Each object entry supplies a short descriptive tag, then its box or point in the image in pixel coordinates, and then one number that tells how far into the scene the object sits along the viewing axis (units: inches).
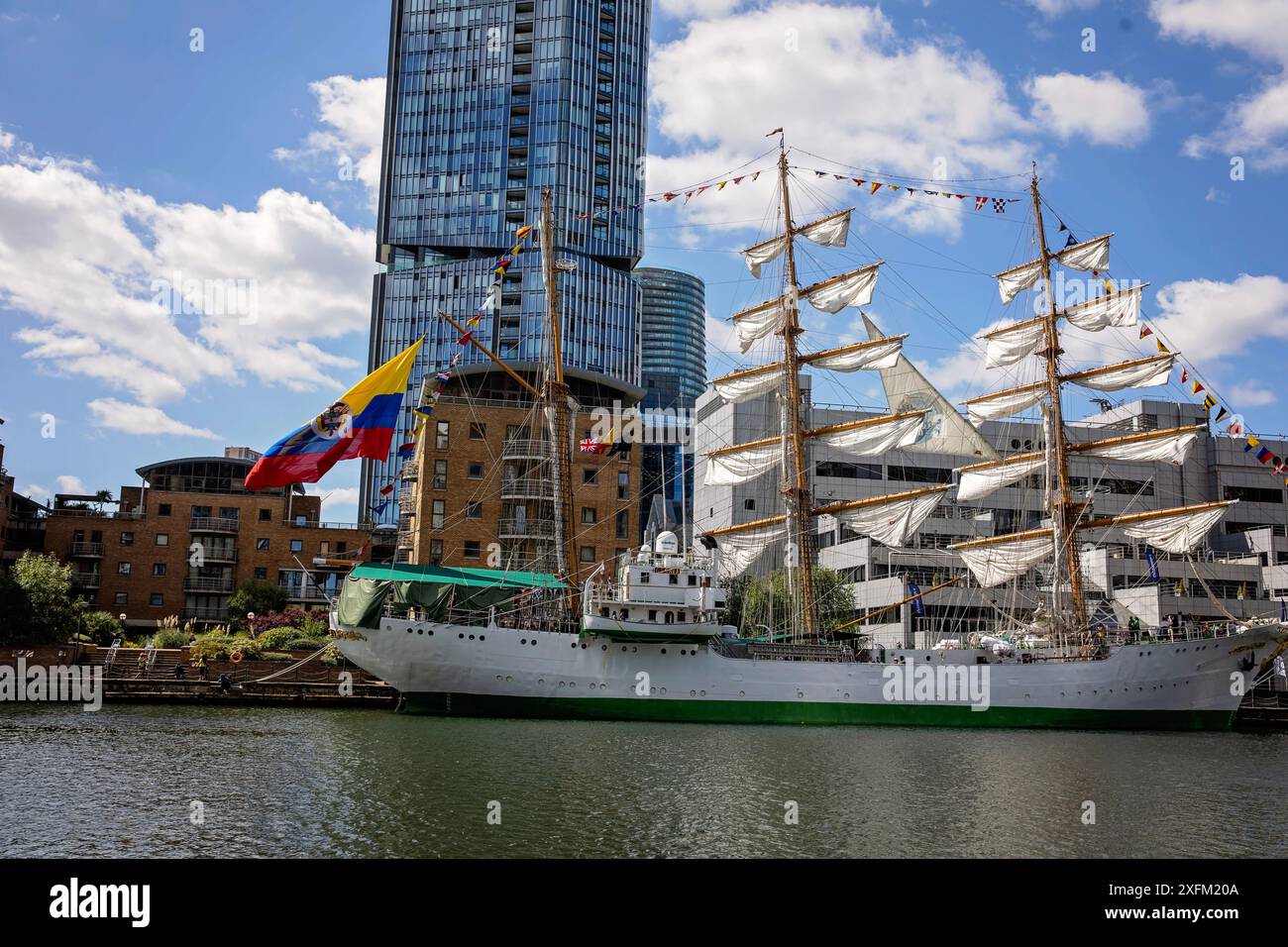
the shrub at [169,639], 1993.1
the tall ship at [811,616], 1664.6
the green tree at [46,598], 1982.0
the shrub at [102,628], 2182.5
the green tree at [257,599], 2630.4
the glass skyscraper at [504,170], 5034.5
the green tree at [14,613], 1929.1
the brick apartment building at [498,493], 2502.5
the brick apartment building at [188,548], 2787.9
